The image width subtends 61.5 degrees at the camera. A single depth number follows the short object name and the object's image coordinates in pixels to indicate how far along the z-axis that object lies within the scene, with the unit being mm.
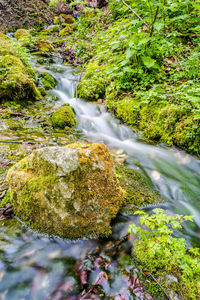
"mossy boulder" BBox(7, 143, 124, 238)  1882
